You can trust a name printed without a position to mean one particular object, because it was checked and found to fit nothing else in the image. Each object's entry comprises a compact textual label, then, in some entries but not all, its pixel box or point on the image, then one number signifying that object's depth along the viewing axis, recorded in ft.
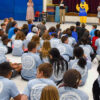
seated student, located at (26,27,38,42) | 21.76
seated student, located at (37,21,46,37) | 27.45
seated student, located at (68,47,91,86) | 12.83
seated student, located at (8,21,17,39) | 24.45
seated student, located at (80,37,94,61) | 17.28
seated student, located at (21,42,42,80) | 13.64
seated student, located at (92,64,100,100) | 10.62
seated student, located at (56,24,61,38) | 24.56
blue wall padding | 49.24
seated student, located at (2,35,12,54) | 18.94
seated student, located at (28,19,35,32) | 27.23
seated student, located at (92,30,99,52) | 20.76
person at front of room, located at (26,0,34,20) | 45.12
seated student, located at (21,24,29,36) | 25.31
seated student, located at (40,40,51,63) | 14.21
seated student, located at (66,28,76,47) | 19.86
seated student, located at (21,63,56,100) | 8.50
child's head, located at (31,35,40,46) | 17.59
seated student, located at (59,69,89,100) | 7.57
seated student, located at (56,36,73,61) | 16.37
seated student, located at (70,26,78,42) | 22.88
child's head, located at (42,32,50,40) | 19.72
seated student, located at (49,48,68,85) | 12.82
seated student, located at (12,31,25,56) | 19.98
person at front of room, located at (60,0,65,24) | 43.09
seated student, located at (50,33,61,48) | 19.31
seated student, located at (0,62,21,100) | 8.48
